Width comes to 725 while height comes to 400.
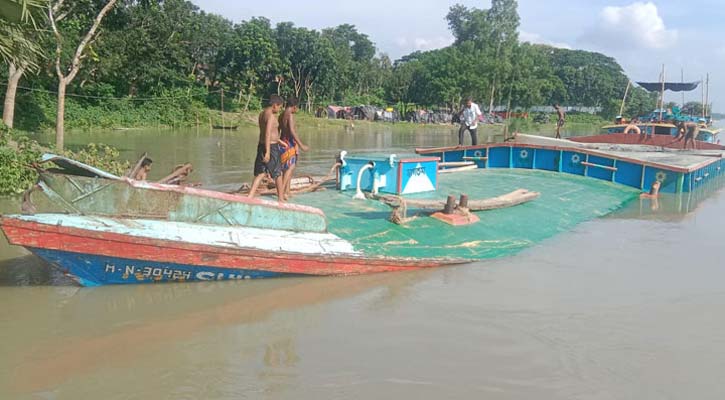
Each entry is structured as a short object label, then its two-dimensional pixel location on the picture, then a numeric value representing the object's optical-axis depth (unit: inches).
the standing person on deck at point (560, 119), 826.6
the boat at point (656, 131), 844.6
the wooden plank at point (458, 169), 512.5
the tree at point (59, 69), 565.6
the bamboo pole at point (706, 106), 1359.7
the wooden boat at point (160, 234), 214.5
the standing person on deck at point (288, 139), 295.3
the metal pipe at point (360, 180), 353.7
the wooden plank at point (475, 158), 602.3
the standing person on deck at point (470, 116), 550.6
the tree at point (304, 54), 1791.3
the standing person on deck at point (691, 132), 802.2
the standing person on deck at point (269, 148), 275.9
